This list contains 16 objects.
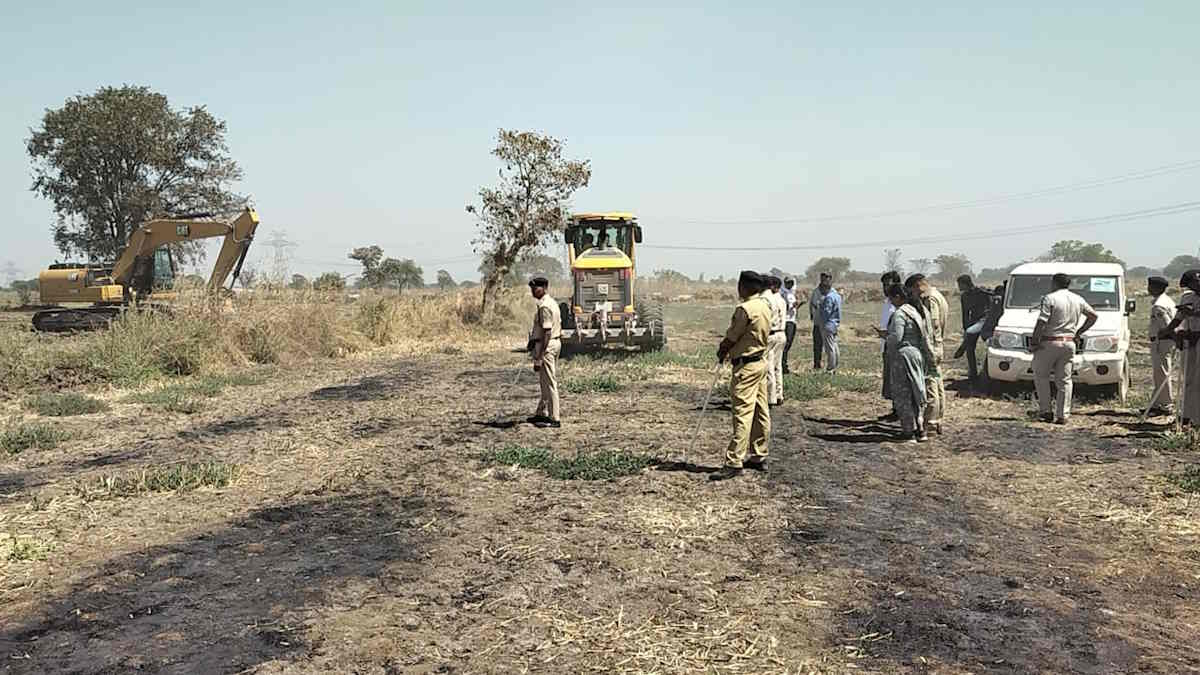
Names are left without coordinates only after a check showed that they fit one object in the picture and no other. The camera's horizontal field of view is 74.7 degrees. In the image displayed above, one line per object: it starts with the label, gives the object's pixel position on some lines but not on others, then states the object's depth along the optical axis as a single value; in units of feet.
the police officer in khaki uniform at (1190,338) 27.22
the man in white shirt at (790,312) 43.98
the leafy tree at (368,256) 170.50
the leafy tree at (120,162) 113.09
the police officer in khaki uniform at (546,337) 30.27
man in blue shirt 44.47
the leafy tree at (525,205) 83.56
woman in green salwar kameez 27.81
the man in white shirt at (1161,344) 30.22
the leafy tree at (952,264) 394.93
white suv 34.37
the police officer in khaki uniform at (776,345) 33.40
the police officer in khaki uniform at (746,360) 23.43
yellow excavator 70.72
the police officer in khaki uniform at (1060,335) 30.22
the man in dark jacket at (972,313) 40.29
